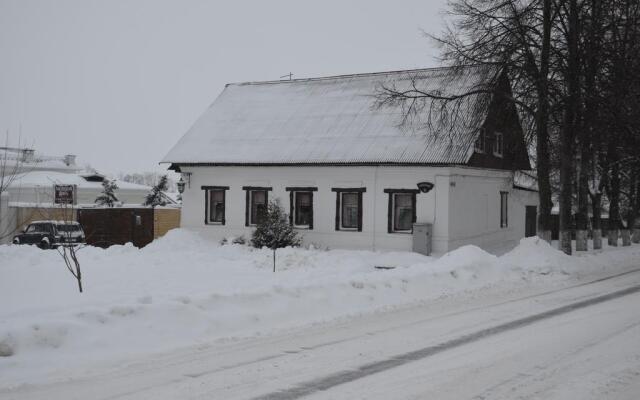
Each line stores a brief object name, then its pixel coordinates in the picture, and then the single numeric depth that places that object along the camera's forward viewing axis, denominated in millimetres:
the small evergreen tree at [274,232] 24562
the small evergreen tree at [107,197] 45625
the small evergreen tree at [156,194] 42828
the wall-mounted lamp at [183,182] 28098
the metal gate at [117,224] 29594
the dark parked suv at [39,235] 29688
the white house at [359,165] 23531
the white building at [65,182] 54219
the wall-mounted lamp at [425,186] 23469
